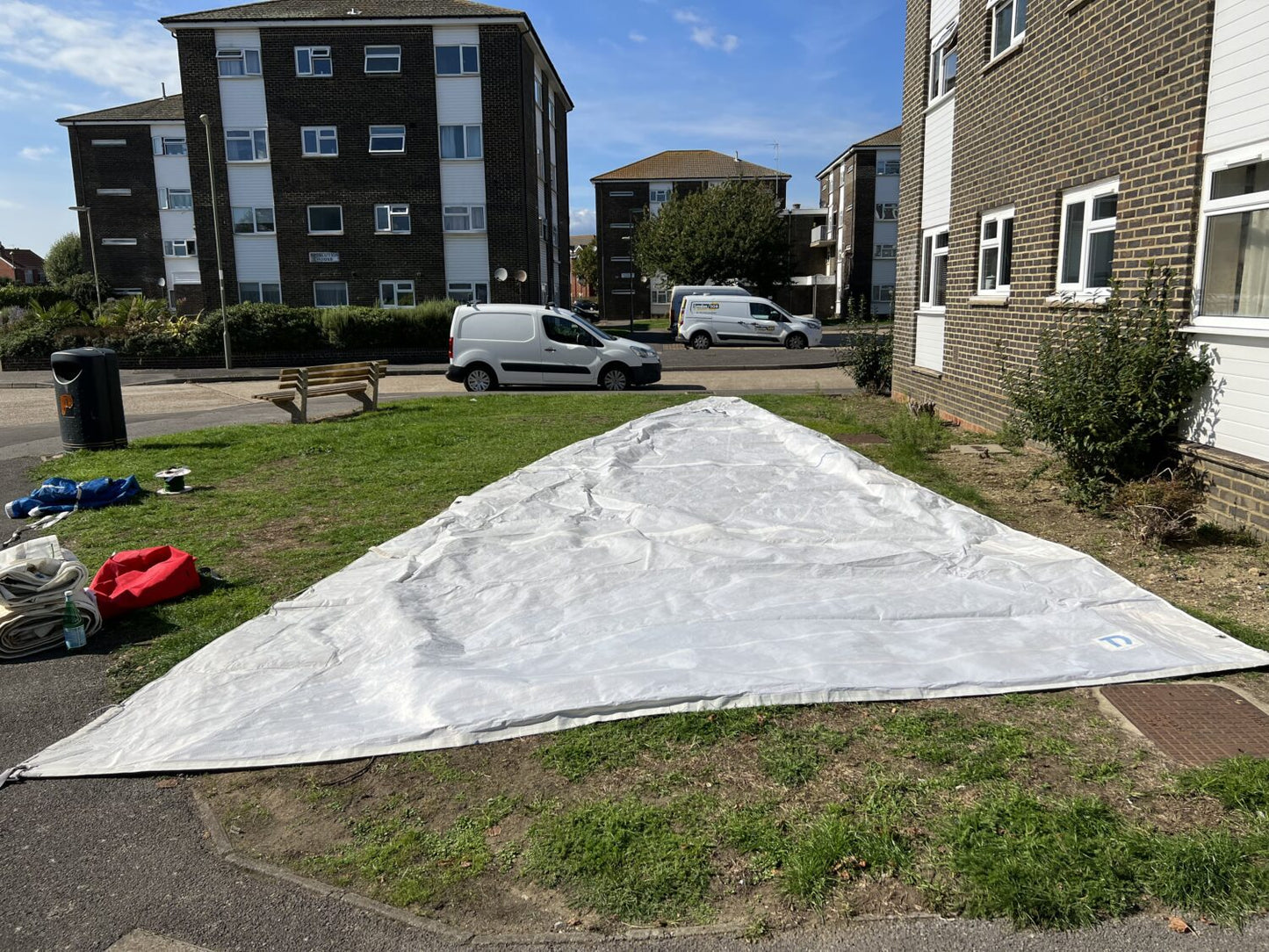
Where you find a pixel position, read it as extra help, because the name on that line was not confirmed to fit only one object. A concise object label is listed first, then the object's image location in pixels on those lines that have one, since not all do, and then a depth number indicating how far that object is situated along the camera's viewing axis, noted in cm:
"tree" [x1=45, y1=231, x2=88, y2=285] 6556
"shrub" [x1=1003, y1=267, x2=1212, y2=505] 727
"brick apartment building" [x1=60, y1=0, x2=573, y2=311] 3528
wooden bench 1471
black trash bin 1134
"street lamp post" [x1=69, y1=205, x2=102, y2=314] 4848
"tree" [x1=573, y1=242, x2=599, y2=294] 9419
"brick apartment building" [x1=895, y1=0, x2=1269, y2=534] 657
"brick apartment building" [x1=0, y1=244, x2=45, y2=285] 9206
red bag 545
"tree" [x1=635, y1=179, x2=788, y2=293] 5106
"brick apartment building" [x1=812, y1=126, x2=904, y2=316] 6038
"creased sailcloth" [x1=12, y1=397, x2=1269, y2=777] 395
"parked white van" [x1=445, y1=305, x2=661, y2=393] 2034
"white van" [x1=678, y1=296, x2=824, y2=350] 3794
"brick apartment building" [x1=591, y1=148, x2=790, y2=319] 6694
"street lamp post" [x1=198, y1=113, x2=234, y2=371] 2842
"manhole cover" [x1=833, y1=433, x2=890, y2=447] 1174
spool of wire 913
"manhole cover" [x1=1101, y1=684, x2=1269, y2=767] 361
